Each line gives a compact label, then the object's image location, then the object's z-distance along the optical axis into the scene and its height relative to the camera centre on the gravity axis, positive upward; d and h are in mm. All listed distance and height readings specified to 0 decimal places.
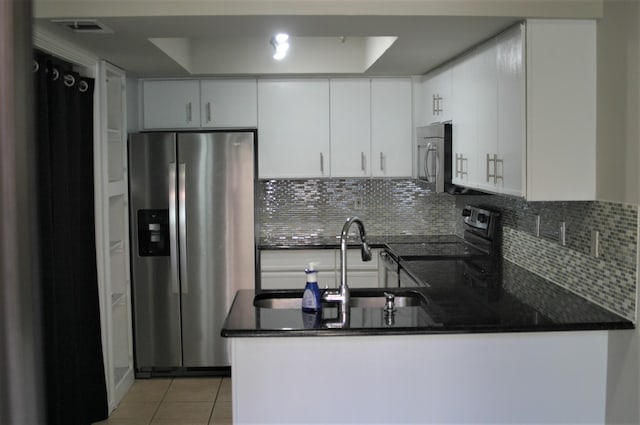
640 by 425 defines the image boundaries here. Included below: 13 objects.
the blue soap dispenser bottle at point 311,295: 2879 -550
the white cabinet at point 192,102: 5023 +534
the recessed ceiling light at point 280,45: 3920 +795
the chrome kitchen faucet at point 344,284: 2902 -509
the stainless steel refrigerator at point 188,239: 4781 -492
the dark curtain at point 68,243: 3291 -371
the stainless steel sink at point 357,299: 3260 -639
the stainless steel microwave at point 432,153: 4248 +108
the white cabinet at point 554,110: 2910 +258
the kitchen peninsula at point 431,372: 2717 -844
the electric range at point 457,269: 3029 -627
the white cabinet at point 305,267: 5074 -747
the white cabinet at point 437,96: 4266 +504
